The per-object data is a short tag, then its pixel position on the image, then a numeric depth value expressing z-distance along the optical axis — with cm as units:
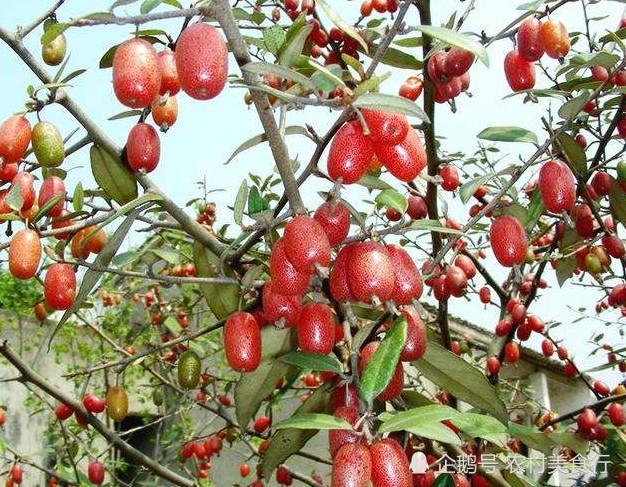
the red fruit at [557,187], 21
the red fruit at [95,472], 48
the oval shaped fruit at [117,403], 32
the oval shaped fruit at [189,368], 27
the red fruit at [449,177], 32
